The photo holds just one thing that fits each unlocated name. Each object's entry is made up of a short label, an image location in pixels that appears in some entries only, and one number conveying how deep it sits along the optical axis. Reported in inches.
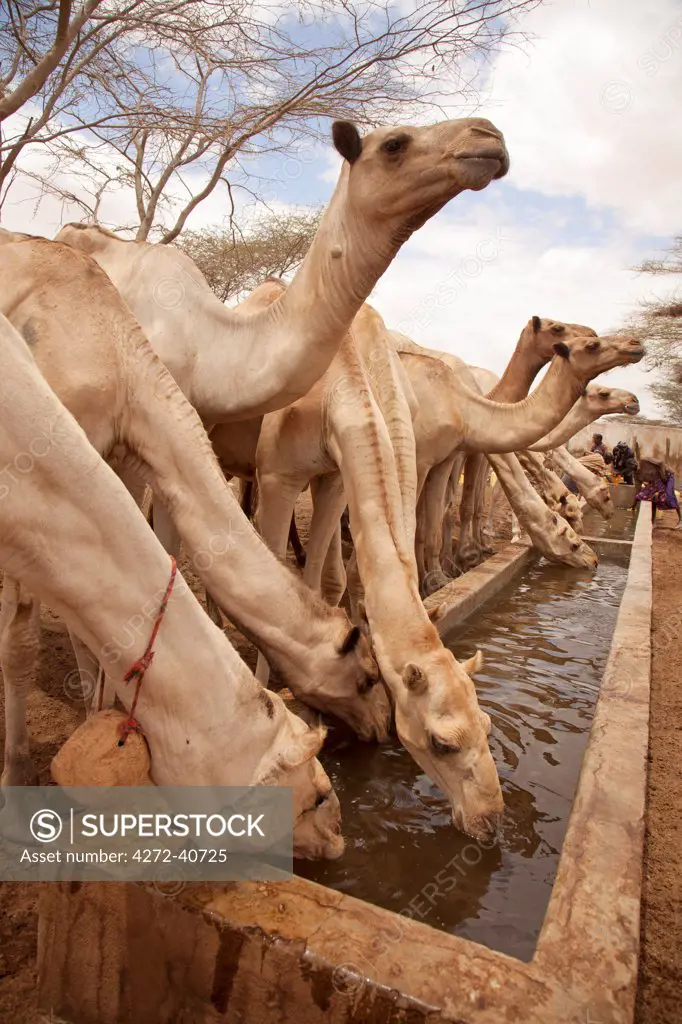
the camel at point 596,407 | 399.5
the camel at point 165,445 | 129.0
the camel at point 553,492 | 482.0
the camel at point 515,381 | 404.5
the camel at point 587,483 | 554.9
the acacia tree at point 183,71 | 315.3
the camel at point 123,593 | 80.7
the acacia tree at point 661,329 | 1005.2
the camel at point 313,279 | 145.9
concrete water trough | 77.3
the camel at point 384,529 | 133.3
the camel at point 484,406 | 306.8
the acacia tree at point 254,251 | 732.7
